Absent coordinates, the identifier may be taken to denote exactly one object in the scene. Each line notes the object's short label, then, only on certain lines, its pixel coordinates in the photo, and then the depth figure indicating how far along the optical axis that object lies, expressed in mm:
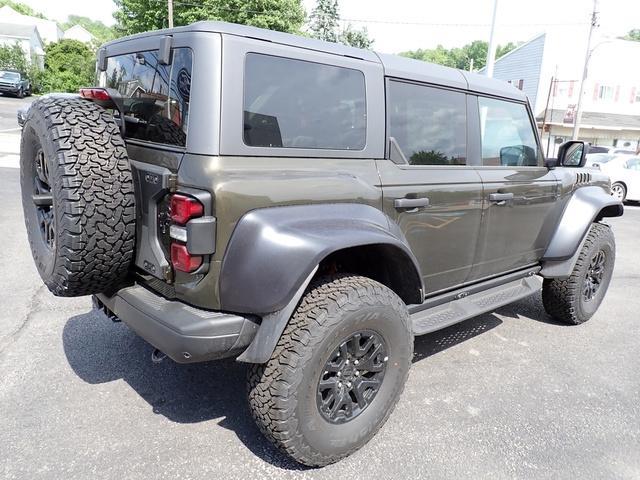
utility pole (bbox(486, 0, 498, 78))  11768
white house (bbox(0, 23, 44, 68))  48219
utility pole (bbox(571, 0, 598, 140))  21516
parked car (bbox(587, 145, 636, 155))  22036
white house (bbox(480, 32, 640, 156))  31422
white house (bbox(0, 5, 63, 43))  63547
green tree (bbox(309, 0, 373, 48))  35562
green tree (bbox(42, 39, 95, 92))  34641
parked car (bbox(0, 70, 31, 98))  30488
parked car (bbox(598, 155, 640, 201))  13477
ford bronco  2162
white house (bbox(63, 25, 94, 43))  77125
